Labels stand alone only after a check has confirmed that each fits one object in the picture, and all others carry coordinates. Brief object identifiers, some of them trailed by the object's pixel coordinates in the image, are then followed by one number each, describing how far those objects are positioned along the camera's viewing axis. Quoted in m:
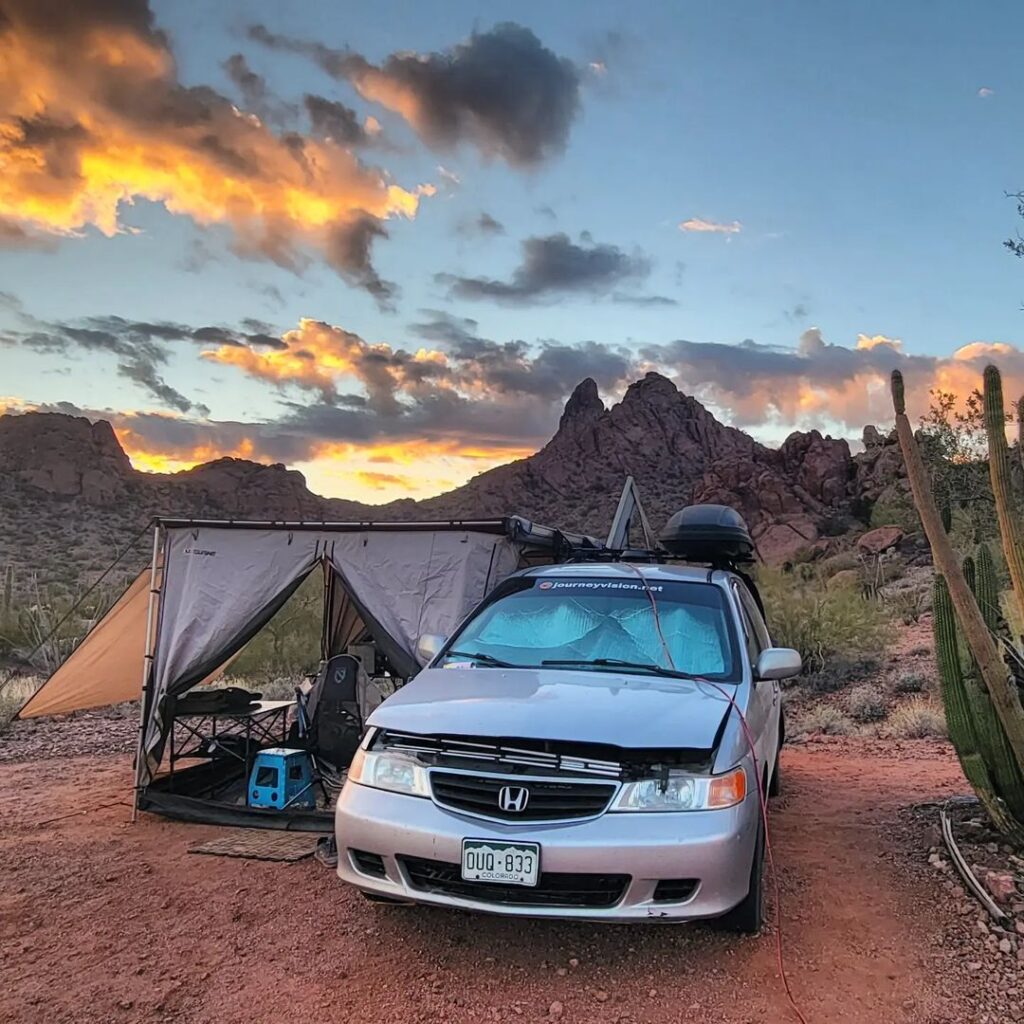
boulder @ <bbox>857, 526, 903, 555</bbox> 28.61
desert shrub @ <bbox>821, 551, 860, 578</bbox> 27.86
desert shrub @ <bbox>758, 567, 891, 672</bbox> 14.34
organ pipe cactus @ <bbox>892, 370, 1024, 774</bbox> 5.14
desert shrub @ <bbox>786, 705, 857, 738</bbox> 10.37
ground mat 5.78
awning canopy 6.86
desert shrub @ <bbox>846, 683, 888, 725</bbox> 11.05
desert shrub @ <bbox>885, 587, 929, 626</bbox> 18.23
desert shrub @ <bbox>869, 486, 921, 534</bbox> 29.61
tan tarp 8.48
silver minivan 3.57
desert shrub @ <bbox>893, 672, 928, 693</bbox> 12.16
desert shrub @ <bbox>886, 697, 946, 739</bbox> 9.77
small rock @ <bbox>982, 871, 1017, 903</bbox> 4.52
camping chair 7.96
